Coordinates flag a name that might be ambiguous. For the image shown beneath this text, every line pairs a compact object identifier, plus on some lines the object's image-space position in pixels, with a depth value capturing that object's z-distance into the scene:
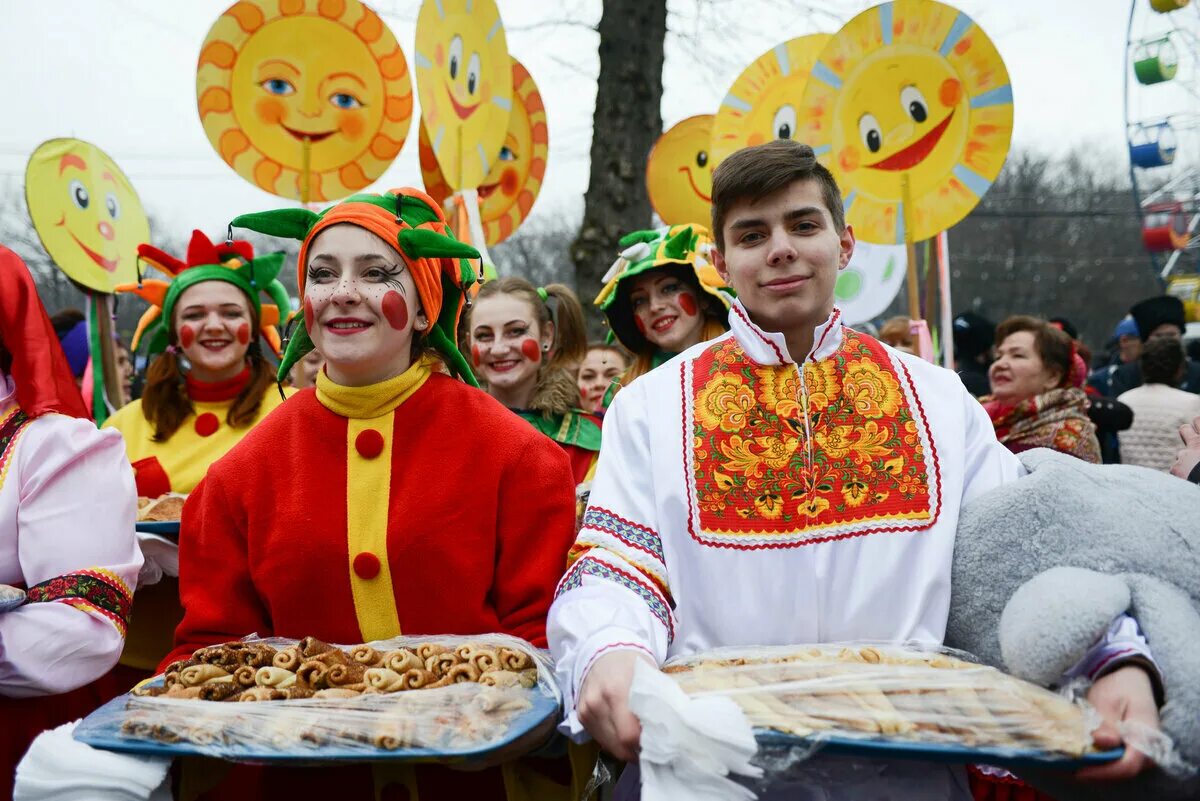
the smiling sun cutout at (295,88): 5.46
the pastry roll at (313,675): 1.92
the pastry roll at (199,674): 1.96
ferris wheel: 11.55
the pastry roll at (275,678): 1.91
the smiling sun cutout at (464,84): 4.93
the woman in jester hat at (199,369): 4.04
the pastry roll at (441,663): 1.95
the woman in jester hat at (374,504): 2.28
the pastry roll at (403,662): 1.98
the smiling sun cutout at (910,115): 4.71
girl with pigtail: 3.94
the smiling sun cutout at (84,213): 5.38
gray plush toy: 1.66
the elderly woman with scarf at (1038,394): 4.68
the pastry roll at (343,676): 1.92
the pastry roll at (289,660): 1.98
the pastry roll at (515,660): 2.03
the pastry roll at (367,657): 2.02
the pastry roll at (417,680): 1.91
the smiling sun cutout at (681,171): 6.81
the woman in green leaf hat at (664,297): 4.07
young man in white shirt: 2.00
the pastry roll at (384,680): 1.90
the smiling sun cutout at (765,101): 5.92
